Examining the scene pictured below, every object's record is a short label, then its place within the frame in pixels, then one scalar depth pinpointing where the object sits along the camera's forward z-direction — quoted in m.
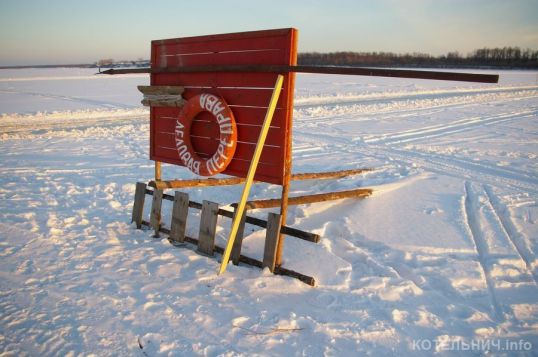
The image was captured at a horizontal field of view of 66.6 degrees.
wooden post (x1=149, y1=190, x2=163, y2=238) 4.50
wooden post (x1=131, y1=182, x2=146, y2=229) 4.70
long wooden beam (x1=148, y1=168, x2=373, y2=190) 4.66
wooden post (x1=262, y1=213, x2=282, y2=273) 3.57
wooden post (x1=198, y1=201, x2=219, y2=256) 3.98
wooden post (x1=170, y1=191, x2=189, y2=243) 4.27
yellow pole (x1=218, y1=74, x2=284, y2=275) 3.42
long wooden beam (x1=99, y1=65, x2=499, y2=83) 2.78
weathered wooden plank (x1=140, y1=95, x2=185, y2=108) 4.29
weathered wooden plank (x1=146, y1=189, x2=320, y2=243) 3.35
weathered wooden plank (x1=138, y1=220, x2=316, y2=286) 3.39
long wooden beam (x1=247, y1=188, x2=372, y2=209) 3.98
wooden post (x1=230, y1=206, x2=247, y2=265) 3.77
